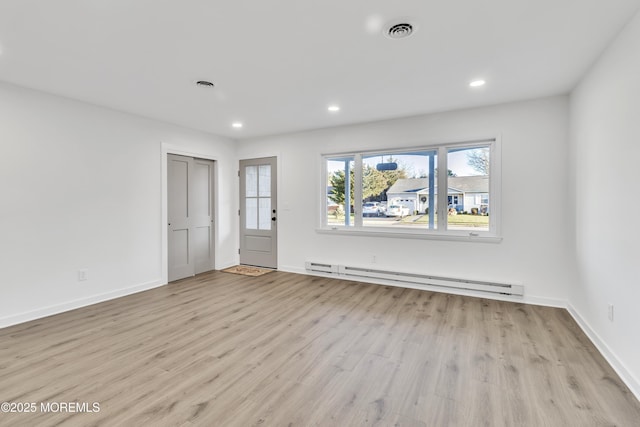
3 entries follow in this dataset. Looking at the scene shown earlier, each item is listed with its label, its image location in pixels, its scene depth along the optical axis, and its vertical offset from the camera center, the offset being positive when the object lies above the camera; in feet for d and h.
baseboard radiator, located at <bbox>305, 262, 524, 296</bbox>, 12.52 -3.15
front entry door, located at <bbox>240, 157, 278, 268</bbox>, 18.47 -0.09
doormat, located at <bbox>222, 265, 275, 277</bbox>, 17.49 -3.51
